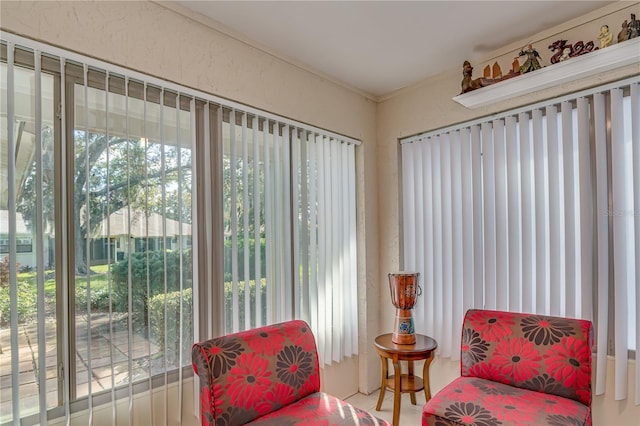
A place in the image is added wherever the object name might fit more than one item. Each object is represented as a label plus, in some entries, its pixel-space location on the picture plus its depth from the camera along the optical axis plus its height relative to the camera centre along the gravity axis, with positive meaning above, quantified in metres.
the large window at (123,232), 1.49 -0.08
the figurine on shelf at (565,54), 2.08 +0.92
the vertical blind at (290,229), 2.20 -0.11
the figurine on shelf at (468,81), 2.45 +0.92
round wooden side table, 2.37 -1.02
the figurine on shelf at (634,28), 1.83 +0.95
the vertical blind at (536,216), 1.97 -0.04
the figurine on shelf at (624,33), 1.86 +0.94
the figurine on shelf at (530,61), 2.19 +0.94
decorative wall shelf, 1.87 +0.81
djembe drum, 2.54 -0.68
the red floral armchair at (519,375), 1.69 -0.92
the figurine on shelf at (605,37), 1.92 +0.95
